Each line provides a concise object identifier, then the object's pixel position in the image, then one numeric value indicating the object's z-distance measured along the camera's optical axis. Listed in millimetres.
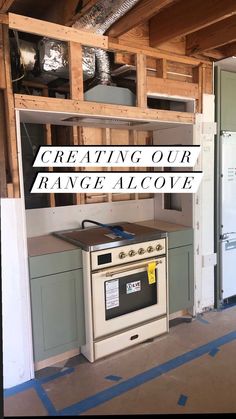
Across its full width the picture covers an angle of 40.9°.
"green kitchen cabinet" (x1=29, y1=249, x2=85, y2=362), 2207
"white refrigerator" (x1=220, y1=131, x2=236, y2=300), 3082
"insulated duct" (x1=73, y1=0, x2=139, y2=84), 1860
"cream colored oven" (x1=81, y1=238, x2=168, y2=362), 2334
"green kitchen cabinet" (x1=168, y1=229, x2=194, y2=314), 2840
